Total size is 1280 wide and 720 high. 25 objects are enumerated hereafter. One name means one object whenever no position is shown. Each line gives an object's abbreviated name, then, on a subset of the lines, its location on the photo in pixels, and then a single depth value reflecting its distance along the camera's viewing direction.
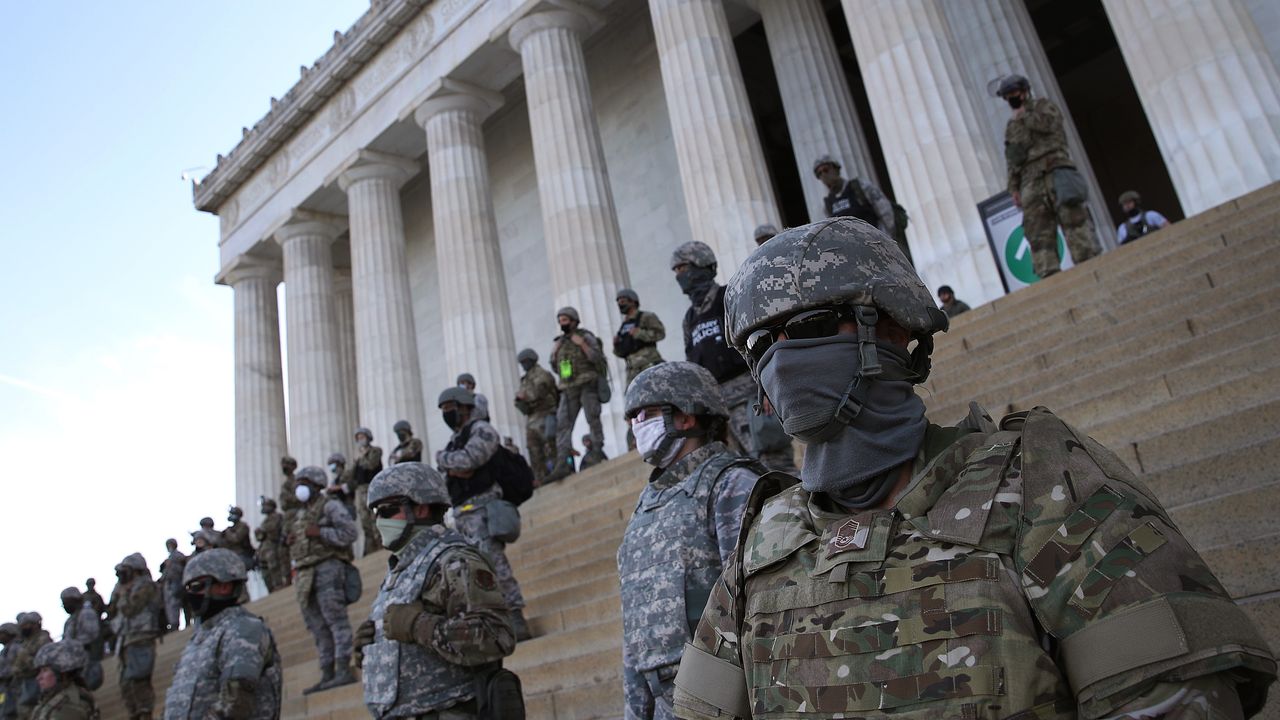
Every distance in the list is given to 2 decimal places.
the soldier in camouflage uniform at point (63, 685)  6.39
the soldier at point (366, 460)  12.27
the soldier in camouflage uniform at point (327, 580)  7.36
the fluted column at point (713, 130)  13.05
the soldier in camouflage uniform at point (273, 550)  14.69
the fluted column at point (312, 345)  19.97
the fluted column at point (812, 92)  15.48
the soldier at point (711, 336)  5.54
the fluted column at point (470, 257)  16.33
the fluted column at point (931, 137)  10.63
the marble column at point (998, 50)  13.52
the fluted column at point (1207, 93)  8.84
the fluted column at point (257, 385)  21.33
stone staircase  3.47
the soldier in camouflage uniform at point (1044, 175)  7.45
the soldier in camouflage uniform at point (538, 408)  10.58
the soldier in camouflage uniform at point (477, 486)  6.03
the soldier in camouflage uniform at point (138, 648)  9.67
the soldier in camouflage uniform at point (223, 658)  4.50
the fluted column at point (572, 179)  14.61
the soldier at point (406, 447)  8.25
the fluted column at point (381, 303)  18.23
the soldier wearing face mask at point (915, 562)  1.19
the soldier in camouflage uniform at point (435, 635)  3.38
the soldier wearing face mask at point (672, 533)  2.89
